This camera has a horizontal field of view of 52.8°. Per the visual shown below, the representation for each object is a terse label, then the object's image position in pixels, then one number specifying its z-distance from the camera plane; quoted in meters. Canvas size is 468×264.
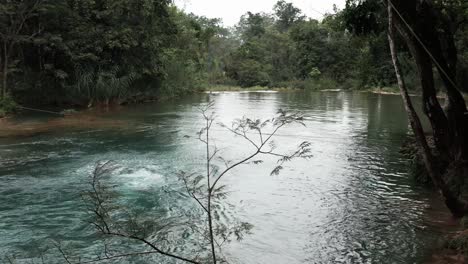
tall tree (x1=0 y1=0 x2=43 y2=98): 17.56
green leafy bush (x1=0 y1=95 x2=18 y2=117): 17.54
